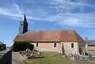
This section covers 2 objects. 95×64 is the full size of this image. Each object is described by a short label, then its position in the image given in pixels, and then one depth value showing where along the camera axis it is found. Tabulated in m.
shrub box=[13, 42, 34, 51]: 21.01
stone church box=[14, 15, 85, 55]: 21.82
